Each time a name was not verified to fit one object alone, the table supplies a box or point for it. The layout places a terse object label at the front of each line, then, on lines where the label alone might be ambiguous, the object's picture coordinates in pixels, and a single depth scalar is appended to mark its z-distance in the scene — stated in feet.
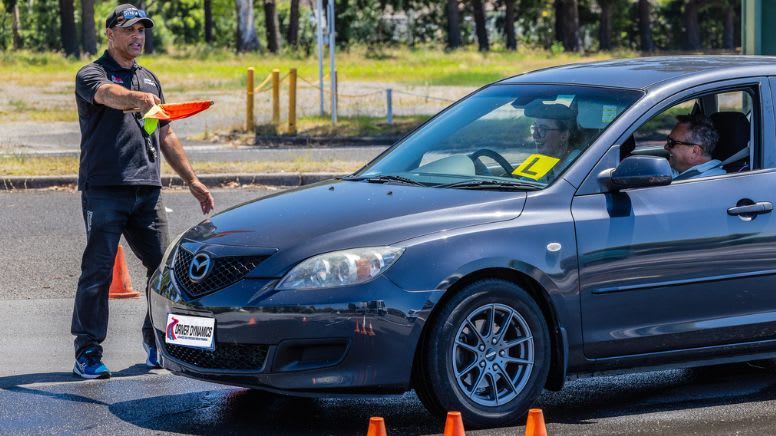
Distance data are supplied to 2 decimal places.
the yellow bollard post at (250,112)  154.11
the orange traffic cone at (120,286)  60.03
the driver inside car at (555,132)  39.63
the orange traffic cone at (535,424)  32.27
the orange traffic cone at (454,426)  31.58
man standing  44.14
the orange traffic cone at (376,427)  31.73
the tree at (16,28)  430.86
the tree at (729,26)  510.46
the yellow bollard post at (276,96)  158.71
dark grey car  35.32
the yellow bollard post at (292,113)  151.02
